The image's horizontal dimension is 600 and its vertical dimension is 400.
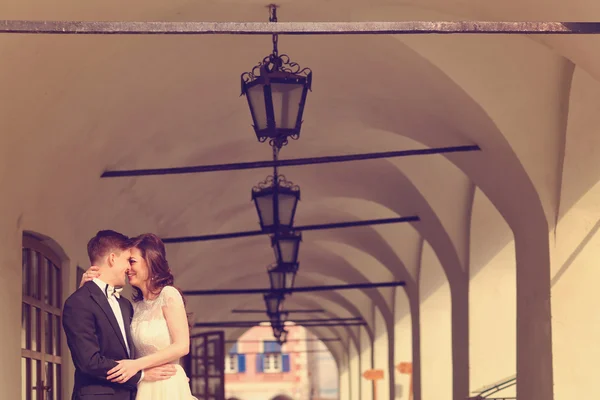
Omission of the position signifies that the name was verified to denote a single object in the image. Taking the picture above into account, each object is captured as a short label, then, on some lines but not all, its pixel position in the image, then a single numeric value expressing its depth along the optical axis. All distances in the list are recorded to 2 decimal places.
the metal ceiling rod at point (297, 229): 12.96
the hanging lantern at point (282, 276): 14.08
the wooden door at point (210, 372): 19.06
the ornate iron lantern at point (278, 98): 7.44
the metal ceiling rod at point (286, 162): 10.29
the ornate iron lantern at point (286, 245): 12.84
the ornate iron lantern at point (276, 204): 10.92
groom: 5.40
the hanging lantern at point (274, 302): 17.19
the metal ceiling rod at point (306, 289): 16.19
